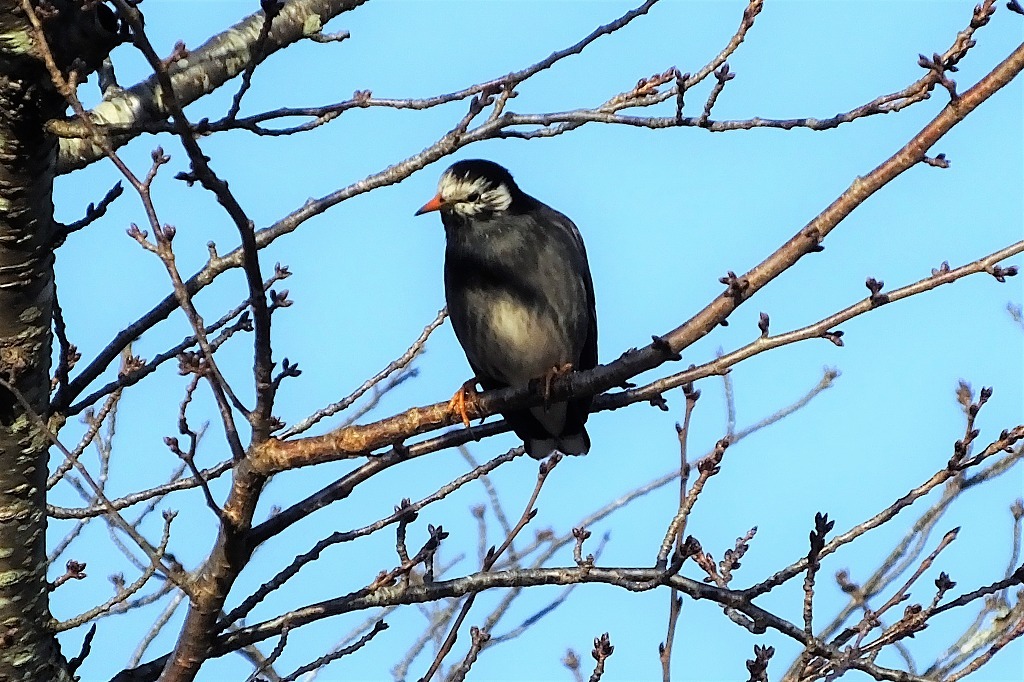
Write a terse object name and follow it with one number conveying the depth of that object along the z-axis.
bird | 12.09
